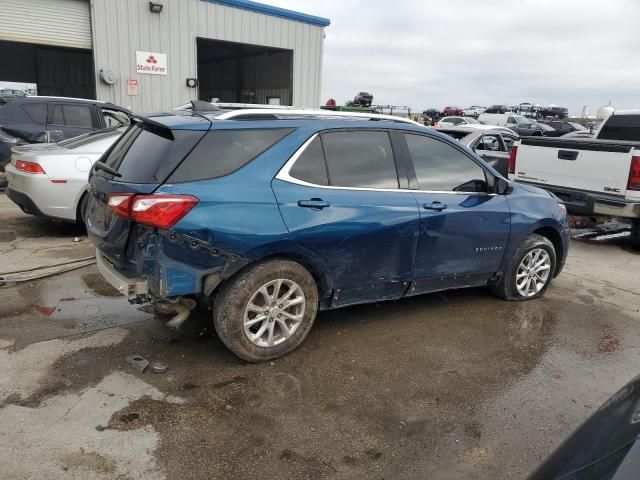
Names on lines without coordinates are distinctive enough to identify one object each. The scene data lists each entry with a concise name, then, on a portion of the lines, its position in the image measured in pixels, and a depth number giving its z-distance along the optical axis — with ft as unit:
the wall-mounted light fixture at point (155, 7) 43.83
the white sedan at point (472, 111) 145.89
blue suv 10.93
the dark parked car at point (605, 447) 5.00
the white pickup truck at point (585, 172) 22.33
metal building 41.93
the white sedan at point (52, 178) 20.53
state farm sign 44.65
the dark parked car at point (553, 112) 141.59
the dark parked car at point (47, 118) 30.25
